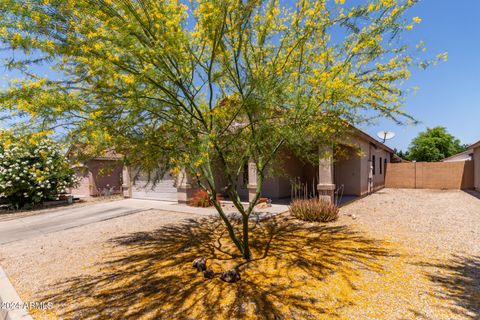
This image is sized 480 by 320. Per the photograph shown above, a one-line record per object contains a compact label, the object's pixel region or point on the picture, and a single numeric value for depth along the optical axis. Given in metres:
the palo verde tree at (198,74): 3.79
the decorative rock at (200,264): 4.89
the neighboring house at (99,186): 19.11
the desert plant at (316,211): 8.53
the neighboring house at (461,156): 27.09
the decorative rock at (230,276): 4.39
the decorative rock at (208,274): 4.55
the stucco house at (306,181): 13.94
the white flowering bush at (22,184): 12.67
